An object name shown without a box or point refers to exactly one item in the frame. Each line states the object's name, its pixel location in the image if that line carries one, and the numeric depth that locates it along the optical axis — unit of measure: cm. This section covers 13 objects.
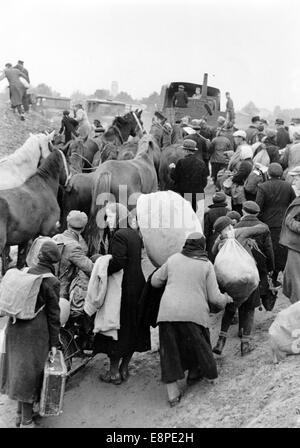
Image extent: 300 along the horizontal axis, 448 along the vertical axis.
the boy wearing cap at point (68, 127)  1542
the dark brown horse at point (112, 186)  961
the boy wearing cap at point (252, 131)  1504
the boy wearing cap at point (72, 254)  646
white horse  920
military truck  2183
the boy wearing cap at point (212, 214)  793
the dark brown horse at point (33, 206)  873
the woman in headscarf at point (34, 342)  548
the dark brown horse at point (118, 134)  1262
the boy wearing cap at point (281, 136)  1465
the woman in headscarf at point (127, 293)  637
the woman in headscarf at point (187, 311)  588
